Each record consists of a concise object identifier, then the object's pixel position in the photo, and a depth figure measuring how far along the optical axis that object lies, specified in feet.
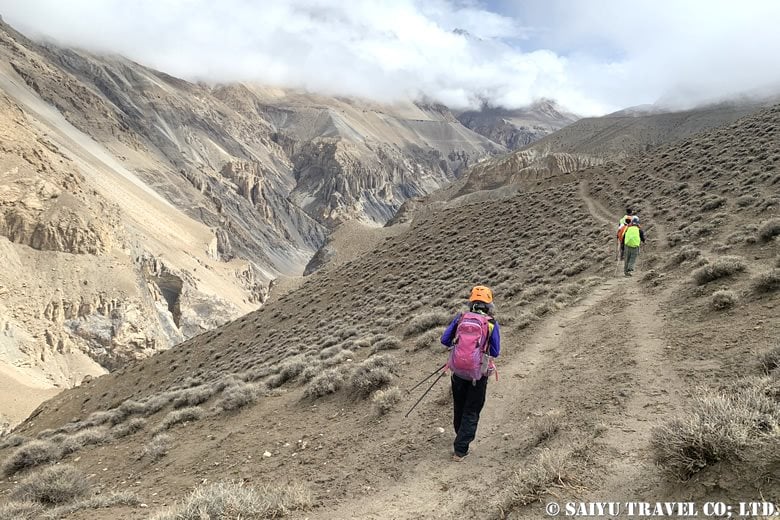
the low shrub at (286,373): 37.50
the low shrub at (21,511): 19.74
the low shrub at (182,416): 34.14
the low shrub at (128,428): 35.86
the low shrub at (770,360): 16.71
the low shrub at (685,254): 38.65
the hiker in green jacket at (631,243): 41.70
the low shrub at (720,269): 29.73
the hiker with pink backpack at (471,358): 17.47
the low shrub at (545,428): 17.54
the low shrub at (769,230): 35.53
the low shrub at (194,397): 39.19
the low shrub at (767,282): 24.92
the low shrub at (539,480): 12.87
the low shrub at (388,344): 38.29
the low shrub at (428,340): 35.45
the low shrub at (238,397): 33.73
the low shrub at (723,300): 25.23
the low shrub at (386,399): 25.39
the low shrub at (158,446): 28.32
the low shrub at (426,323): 40.81
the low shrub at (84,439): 33.78
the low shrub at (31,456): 31.63
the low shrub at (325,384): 30.53
